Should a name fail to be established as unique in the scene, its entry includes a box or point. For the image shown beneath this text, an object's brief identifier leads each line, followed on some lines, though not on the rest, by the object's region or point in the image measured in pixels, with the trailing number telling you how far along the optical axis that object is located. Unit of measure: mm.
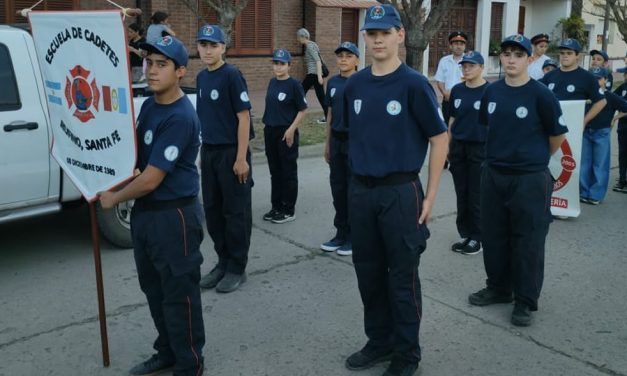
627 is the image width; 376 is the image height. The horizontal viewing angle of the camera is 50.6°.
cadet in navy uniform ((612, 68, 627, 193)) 8664
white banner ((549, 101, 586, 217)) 6816
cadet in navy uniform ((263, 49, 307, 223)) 6938
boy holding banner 3312
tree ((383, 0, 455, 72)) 11953
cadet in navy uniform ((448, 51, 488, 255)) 5871
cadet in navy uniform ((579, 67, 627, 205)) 7844
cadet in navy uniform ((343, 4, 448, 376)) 3490
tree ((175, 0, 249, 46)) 10891
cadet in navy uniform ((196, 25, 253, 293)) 4977
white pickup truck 5137
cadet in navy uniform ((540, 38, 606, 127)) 6910
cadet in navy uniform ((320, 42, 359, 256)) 5887
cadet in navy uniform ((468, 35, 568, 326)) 4441
